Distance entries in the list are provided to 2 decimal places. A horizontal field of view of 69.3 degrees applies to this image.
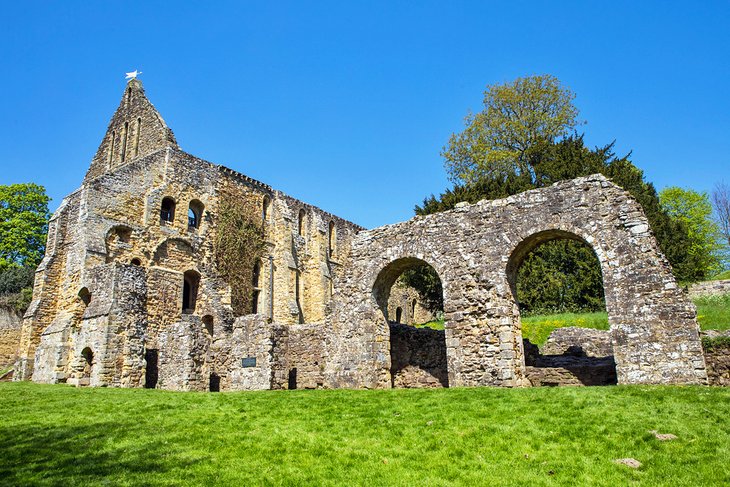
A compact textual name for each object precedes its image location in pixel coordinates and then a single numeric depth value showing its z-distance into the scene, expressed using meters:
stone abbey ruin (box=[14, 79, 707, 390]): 11.95
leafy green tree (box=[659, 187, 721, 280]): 40.16
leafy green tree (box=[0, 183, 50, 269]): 38.78
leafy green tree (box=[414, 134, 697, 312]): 28.44
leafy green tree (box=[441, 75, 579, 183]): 35.59
